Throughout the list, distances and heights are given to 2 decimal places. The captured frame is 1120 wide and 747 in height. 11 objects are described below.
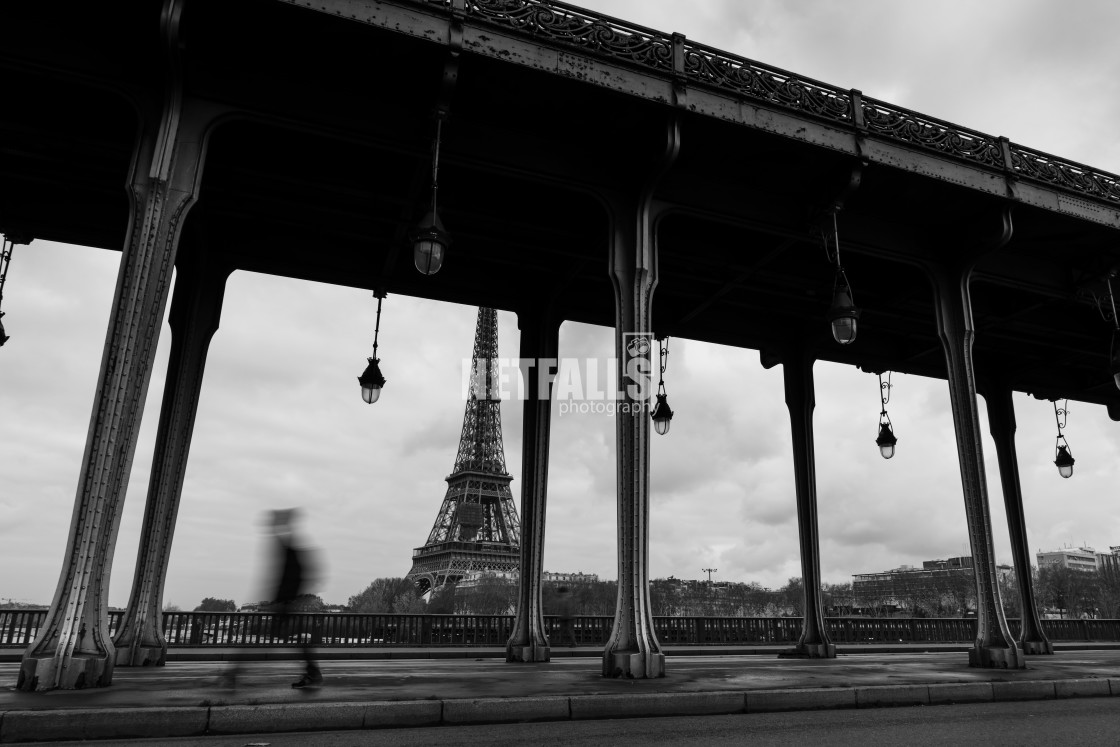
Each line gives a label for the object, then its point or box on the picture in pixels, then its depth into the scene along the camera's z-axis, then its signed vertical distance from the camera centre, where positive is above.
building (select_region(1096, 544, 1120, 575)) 101.14 +6.31
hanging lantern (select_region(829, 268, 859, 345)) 9.61 +3.58
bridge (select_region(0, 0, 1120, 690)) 8.52 +6.02
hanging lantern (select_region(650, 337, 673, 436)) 15.59 +3.66
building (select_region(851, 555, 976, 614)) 103.44 +2.05
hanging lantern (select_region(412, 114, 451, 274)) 8.31 +3.77
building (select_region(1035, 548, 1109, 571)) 162.64 +10.15
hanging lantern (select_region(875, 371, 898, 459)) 16.97 +3.53
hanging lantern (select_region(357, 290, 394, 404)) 12.86 +3.45
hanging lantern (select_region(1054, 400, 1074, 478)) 18.58 +3.49
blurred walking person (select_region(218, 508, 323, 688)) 7.23 +0.15
